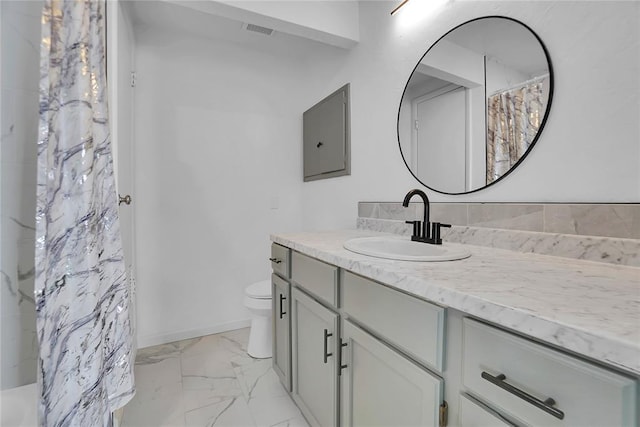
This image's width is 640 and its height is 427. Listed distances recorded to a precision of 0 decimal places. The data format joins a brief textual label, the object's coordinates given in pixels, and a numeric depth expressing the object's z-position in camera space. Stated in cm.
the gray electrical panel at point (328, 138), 212
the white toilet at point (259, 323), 199
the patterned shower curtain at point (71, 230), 90
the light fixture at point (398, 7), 157
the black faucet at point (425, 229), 122
